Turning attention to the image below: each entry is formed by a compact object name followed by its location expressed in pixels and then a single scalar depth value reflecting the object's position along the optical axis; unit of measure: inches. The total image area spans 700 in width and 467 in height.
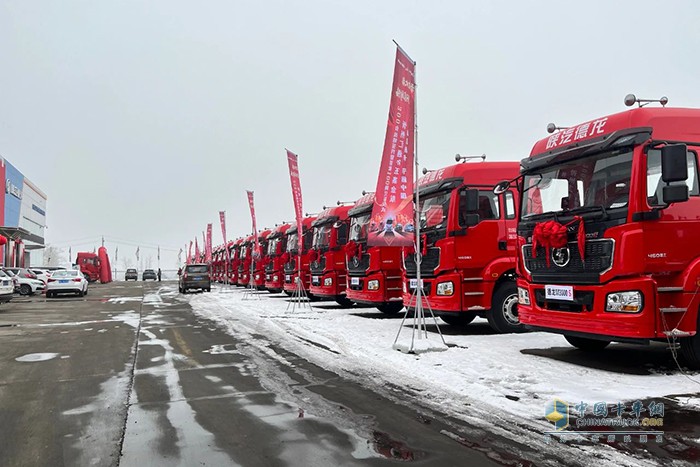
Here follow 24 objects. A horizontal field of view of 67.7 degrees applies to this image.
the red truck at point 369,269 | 512.7
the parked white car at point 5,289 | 657.6
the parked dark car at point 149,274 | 2780.5
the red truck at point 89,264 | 2126.8
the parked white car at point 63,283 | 991.0
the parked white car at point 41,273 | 1215.4
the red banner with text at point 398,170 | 349.7
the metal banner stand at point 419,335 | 309.6
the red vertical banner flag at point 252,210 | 1023.0
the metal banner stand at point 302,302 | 631.9
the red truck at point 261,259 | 1043.6
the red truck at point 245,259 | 1226.6
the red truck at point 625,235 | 231.5
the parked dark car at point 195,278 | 1152.8
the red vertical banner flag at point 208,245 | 1789.1
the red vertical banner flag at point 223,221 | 1345.6
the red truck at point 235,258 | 1366.9
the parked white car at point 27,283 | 1112.2
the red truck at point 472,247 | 376.8
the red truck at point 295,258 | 754.2
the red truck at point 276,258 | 905.5
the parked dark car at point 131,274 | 2802.4
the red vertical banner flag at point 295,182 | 675.4
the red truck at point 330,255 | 642.8
